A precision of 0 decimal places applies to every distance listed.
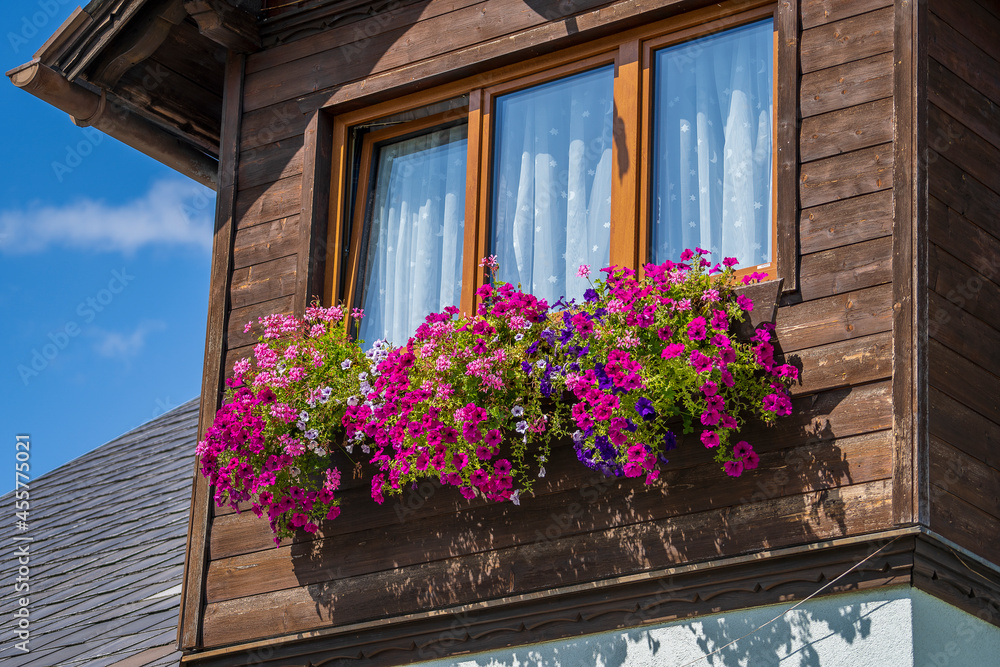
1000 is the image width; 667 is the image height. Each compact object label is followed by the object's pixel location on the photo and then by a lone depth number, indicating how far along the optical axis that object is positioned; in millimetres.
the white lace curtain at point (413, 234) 7340
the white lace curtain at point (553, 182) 6828
